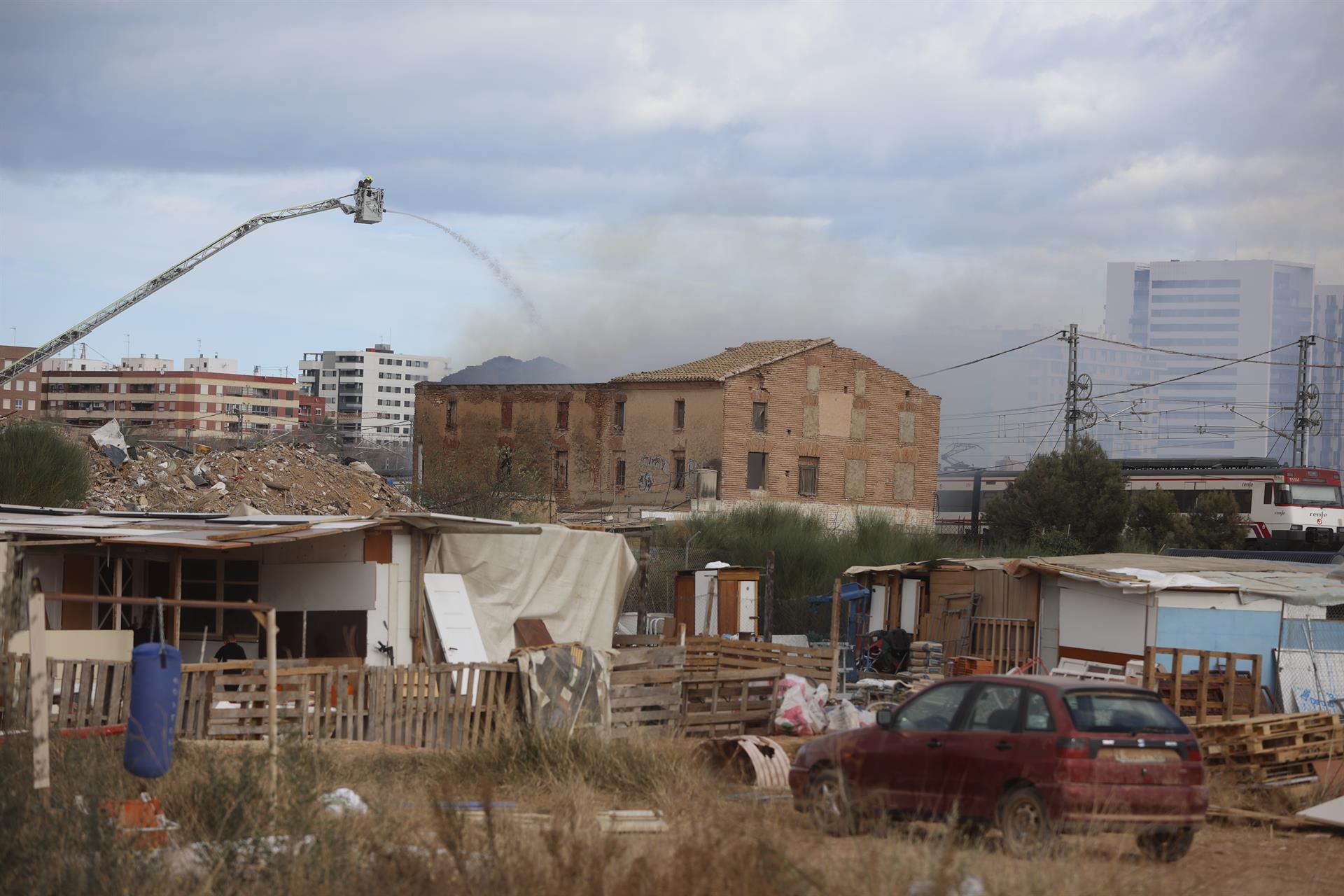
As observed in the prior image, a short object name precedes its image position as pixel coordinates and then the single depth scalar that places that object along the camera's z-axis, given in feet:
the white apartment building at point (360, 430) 411.99
